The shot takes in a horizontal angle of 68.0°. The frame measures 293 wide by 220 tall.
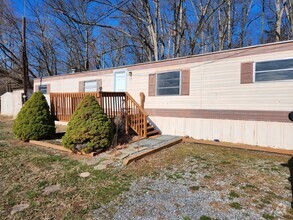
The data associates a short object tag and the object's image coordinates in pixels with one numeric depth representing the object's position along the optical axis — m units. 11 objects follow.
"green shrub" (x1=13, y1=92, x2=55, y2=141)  6.87
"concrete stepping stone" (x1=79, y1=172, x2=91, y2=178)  4.13
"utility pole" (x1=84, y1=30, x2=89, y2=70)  19.46
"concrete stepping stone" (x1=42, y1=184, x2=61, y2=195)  3.48
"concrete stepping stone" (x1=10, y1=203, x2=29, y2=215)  2.93
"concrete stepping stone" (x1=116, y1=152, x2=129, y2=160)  5.00
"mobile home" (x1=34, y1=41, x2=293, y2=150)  6.04
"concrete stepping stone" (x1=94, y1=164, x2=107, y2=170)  4.54
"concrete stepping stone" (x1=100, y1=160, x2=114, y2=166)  4.80
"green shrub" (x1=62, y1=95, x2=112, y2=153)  5.41
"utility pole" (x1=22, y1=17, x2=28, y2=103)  13.45
